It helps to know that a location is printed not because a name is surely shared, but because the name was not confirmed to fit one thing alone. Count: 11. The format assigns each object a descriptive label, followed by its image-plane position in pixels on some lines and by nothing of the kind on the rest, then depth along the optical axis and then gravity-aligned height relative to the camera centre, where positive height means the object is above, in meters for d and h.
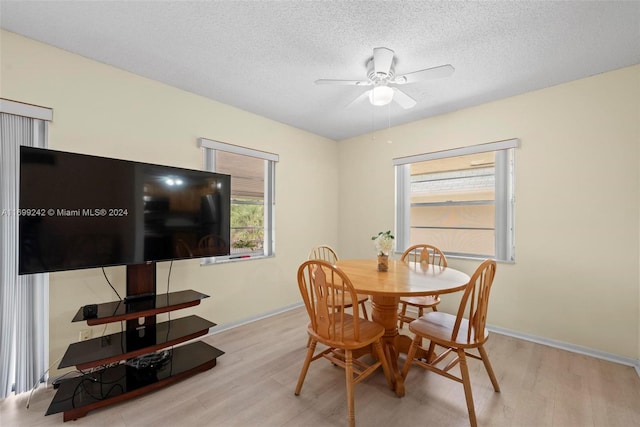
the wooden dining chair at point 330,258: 2.51 -0.68
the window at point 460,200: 2.95 +0.17
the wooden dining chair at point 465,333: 1.63 -0.81
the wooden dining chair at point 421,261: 2.45 -0.60
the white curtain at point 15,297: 1.85 -0.61
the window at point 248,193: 3.06 +0.26
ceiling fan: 1.92 +1.04
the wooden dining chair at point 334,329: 1.65 -0.80
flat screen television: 1.70 +0.01
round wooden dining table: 1.76 -0.50
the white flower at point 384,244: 2.42 -0.28
